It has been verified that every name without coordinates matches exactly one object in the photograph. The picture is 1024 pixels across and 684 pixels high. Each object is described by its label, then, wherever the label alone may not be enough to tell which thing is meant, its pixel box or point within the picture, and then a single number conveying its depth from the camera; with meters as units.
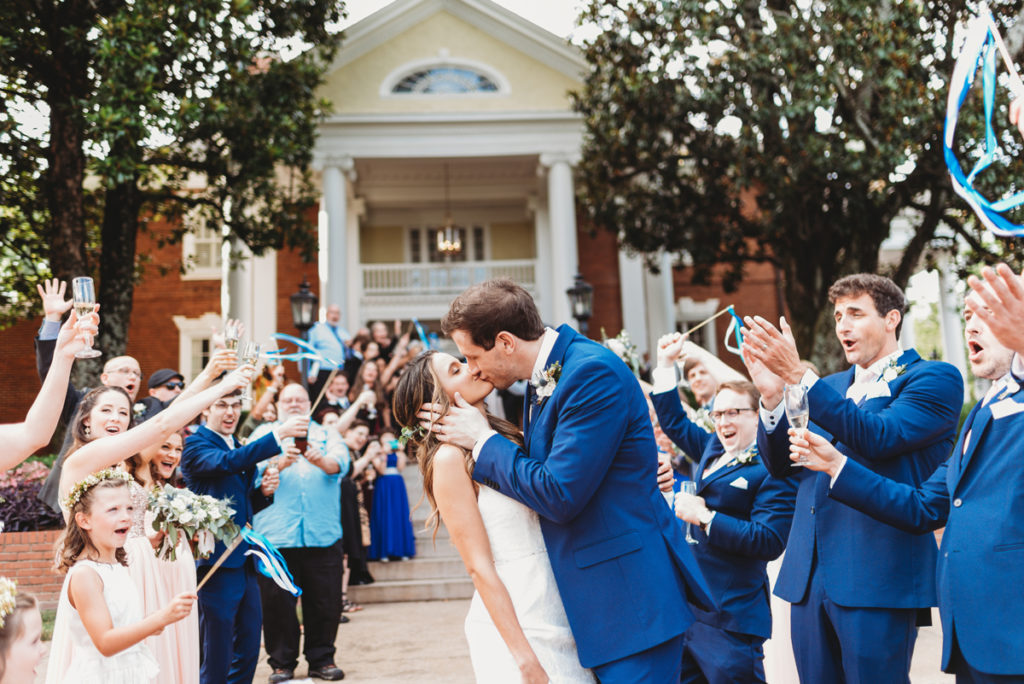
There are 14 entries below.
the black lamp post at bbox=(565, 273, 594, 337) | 14.87
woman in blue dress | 11.09
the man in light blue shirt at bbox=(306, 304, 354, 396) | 12.38
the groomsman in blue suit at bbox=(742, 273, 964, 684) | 3.46
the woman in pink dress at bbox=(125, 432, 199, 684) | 4.83
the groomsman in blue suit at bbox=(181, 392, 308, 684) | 5.57
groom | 2.72
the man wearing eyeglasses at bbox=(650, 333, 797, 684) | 4.34
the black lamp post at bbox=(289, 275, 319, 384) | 13.80
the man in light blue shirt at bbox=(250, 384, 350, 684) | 6.94
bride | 2.85
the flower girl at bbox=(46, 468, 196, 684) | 3.73
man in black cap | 7.26
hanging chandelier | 19.70
